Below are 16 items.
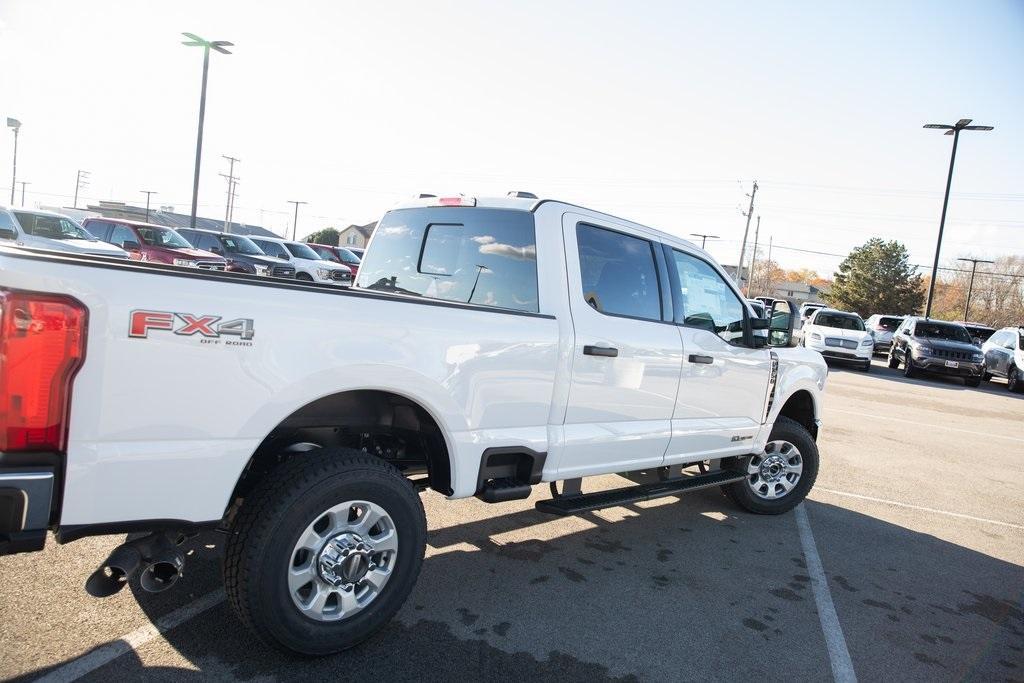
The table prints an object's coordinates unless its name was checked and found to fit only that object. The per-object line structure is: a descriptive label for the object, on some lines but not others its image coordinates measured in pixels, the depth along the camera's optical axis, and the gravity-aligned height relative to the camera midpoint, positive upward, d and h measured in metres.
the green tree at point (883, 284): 59.69 +4.85
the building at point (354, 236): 87.94 +4.65
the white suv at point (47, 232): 15.04 +0.04
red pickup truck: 18.07 +0.16
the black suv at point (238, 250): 21.67 +0.26
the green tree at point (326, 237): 60.91 +2.83
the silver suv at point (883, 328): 27.27 +0.50
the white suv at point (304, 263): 24.36 +0.19
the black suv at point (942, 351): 19.33 -0.08
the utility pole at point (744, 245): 55.62 +6.15
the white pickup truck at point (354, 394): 2.29 -0.50
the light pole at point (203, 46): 24.28 +7.16
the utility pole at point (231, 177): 67.00 +7.64
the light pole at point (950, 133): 27.22 +8.44
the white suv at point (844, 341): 20.28 -0.17
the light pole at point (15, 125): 47.84 +7.16
